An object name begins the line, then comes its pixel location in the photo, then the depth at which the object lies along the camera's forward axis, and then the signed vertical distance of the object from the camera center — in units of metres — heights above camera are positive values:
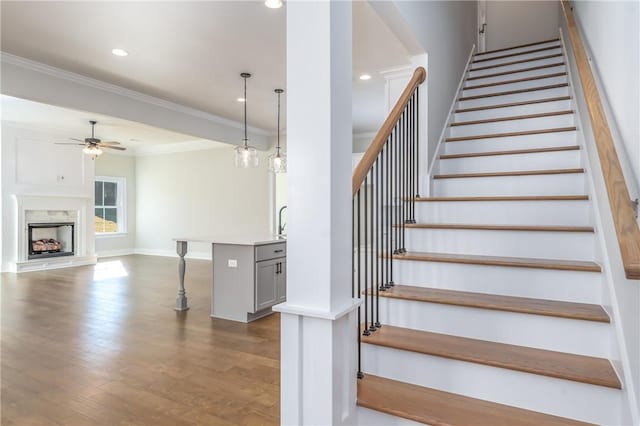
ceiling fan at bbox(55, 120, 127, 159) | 6.43 +1.19
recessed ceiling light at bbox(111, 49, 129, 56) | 3.81 +1.70
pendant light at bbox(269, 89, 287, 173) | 5.06 +0.69
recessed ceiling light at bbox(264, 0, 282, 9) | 2.97 +1.72
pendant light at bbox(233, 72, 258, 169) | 4.75 +0.73
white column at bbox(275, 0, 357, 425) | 1.38 -0.03
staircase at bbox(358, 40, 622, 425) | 1.48 -0.45
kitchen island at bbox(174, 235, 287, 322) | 3.97 -0.72
